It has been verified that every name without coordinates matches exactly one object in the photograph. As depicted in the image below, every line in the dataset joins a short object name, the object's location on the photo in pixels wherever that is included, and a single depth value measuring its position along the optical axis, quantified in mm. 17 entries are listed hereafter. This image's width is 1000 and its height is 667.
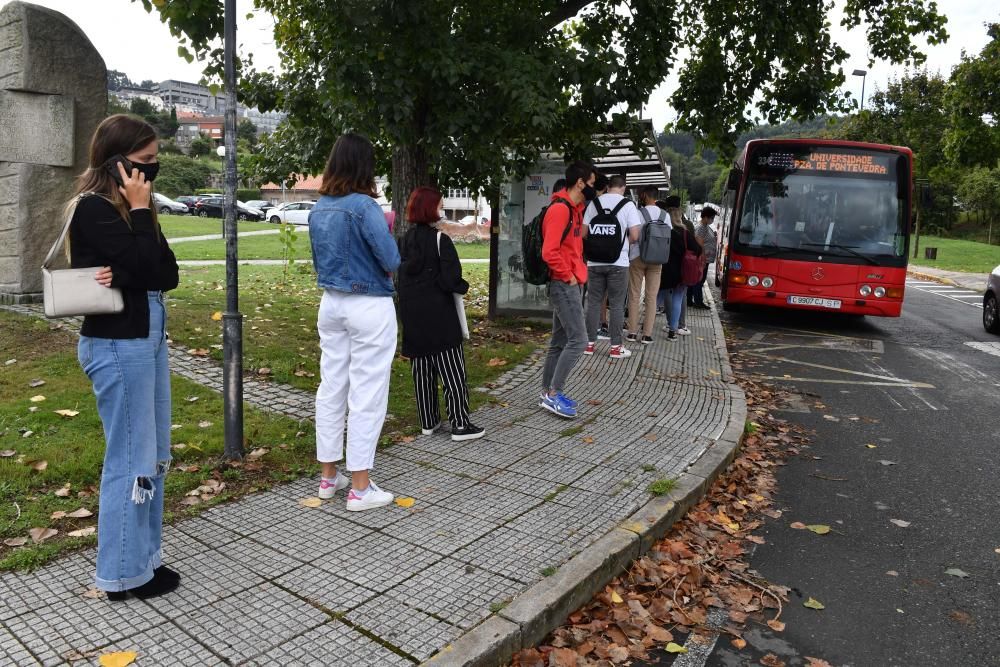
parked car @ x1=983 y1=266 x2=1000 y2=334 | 12434
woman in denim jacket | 4094
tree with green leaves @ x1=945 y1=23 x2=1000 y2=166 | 17859
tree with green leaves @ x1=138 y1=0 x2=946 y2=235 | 6902
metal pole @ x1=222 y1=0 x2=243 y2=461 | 4457
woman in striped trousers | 5152
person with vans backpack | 7418
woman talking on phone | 2945
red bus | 11492
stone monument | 8523
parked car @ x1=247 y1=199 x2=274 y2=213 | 56144
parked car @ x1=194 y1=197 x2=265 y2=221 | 50500
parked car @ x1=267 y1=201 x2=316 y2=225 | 45750
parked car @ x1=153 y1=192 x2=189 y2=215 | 47031
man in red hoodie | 5992
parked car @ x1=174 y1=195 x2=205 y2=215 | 51338
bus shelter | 10734
